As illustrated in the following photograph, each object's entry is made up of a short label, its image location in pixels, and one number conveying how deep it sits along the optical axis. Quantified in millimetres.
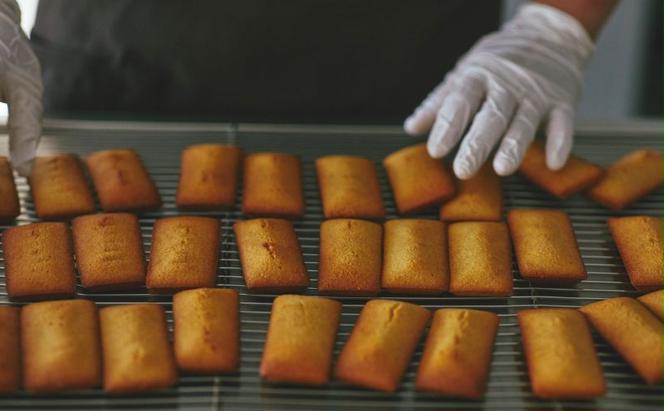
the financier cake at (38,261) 724
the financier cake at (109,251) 733
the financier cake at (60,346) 669
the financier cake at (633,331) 685
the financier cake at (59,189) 786
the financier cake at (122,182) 790
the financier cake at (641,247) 744
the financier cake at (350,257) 735
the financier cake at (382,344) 675
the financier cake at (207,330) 682
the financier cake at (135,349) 671
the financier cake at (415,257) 739
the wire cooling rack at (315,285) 672
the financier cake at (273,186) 791
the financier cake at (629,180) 805
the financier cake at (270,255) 734
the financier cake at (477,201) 795
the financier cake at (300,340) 676
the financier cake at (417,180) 800
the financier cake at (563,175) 808
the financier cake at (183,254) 733
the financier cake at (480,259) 735
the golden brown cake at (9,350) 667
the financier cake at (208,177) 793
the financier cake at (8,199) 775
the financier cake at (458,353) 672
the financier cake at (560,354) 671
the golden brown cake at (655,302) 721
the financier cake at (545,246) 743
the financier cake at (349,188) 792
